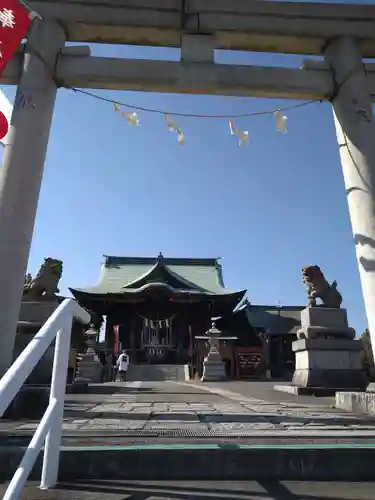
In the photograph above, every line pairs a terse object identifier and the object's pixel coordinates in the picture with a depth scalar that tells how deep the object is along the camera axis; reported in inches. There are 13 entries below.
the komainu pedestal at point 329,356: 345.7
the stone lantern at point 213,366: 736.3
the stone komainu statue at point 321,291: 377.1
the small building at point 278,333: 1032.8
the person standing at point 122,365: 741.9
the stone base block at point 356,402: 202.5
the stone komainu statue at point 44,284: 304.2
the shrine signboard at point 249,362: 844.6
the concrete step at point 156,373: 920.3
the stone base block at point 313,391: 330.3
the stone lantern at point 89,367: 682.9
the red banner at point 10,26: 185.6
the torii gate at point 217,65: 233.1
